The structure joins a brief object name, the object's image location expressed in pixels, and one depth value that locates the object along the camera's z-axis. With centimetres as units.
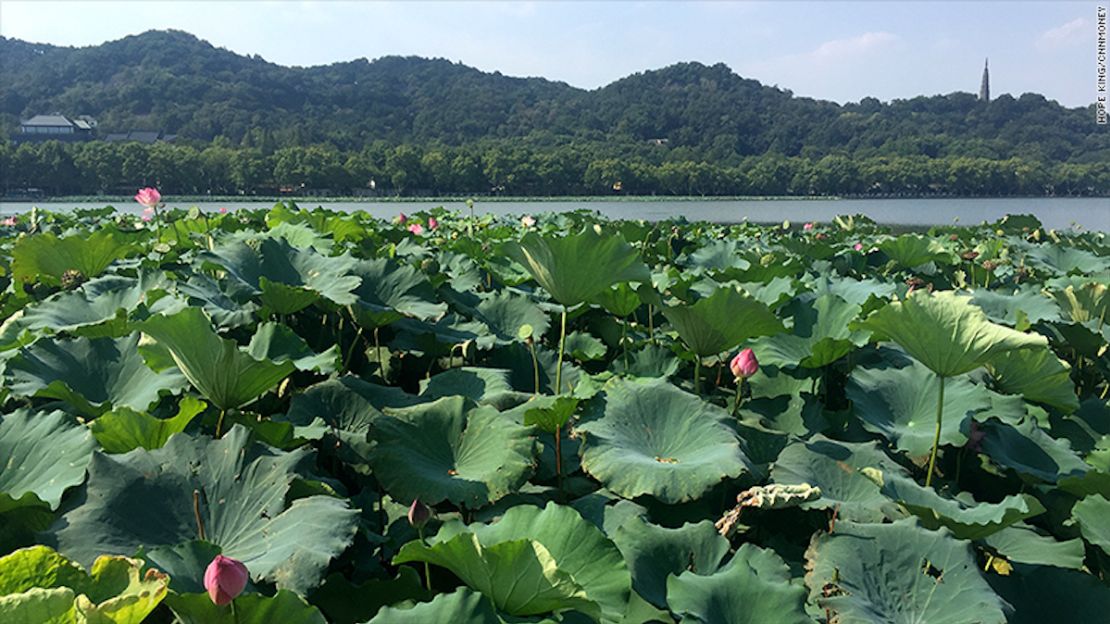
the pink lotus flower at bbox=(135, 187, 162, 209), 393
